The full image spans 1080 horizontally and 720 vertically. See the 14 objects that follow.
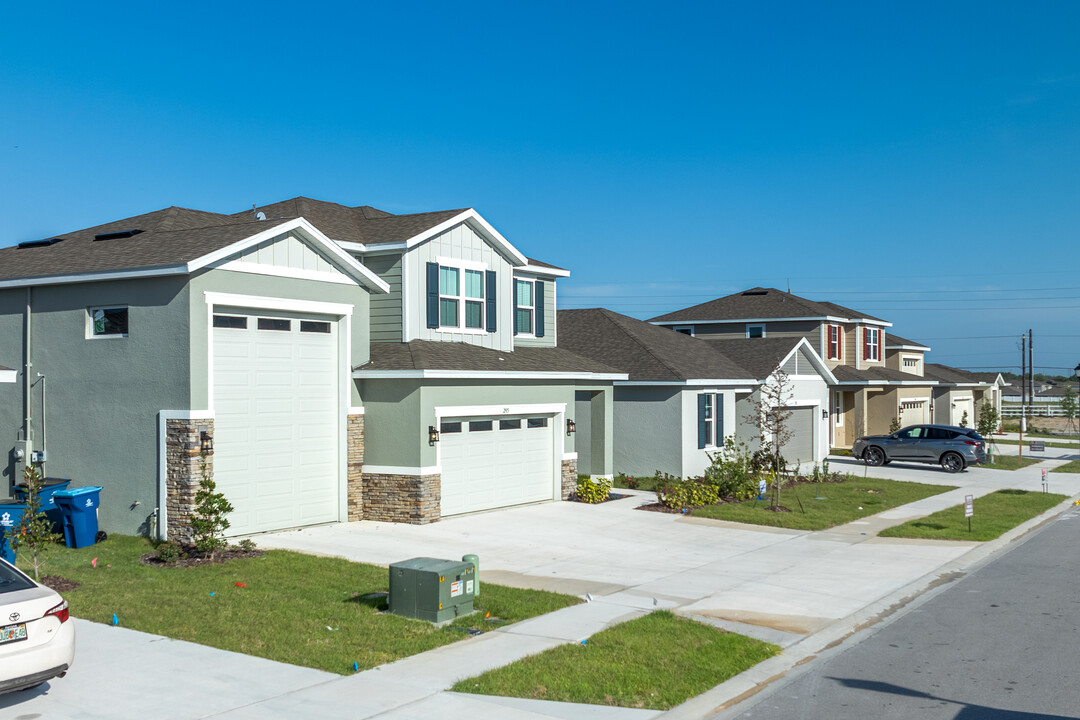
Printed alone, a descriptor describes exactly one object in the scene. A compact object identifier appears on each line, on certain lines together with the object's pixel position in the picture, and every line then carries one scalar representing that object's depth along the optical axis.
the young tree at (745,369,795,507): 23.79
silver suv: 34.47
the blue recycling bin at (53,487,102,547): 15.23
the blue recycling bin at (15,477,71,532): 15.56
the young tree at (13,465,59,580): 12.43
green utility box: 11.13
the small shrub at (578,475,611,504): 23.39
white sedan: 7.60
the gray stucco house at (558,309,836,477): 27.50
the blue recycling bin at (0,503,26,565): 12.85
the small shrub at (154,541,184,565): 14.34
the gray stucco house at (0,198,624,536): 16.06
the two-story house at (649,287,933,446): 43.00
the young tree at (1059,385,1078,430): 67.69
